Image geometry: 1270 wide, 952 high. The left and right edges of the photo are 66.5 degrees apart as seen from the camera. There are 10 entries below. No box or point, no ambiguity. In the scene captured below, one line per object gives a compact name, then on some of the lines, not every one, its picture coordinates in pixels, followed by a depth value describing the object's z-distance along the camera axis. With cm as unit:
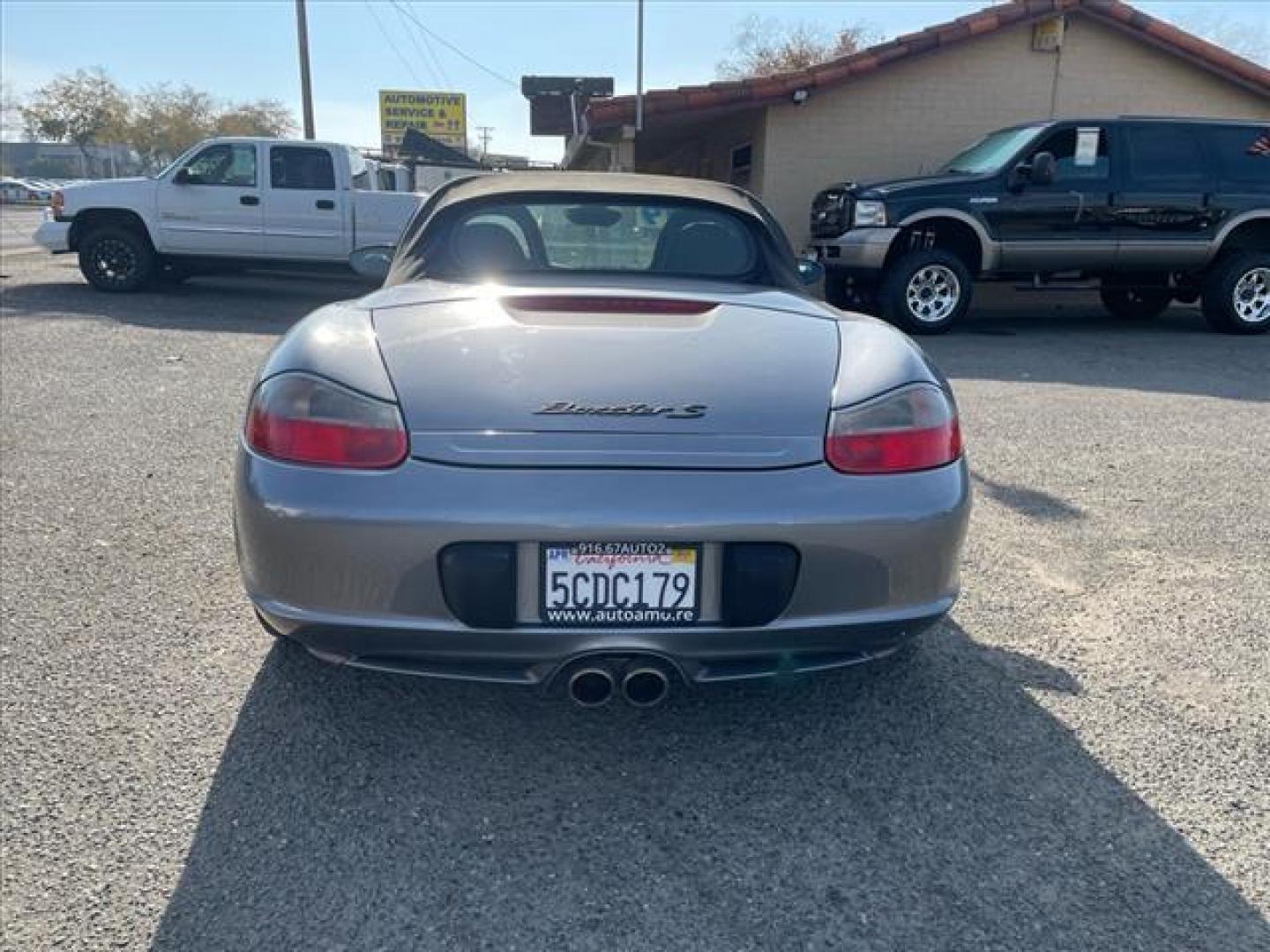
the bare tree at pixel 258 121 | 5850
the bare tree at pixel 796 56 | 3716
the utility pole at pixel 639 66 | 1217
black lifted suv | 965
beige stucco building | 1212
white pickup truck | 1174
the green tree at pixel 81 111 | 6206
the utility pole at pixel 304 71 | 2172
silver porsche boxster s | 200
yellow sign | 4378
